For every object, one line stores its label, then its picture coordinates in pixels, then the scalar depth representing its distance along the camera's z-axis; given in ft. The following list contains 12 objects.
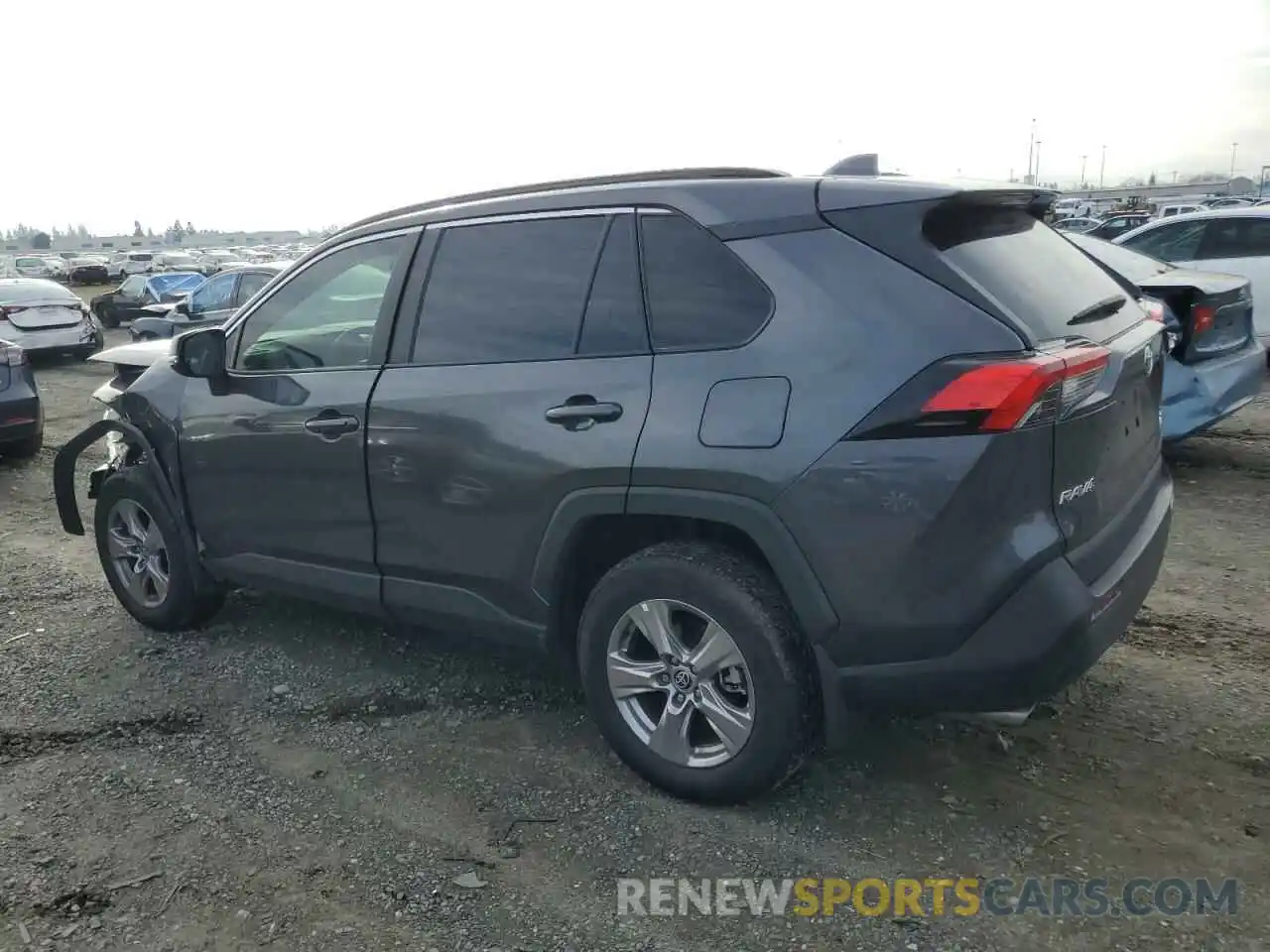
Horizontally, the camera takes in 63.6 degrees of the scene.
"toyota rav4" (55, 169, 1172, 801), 8.46
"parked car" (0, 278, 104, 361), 48.62
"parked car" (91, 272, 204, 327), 74.49
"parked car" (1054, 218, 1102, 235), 105.97
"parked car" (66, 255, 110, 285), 153.07
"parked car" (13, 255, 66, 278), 166.61
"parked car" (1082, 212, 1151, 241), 72.43
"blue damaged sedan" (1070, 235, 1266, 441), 19.84
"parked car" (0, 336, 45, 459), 26.50
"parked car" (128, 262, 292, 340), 46.37
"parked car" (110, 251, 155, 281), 165.68
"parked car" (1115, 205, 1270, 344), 30.66
